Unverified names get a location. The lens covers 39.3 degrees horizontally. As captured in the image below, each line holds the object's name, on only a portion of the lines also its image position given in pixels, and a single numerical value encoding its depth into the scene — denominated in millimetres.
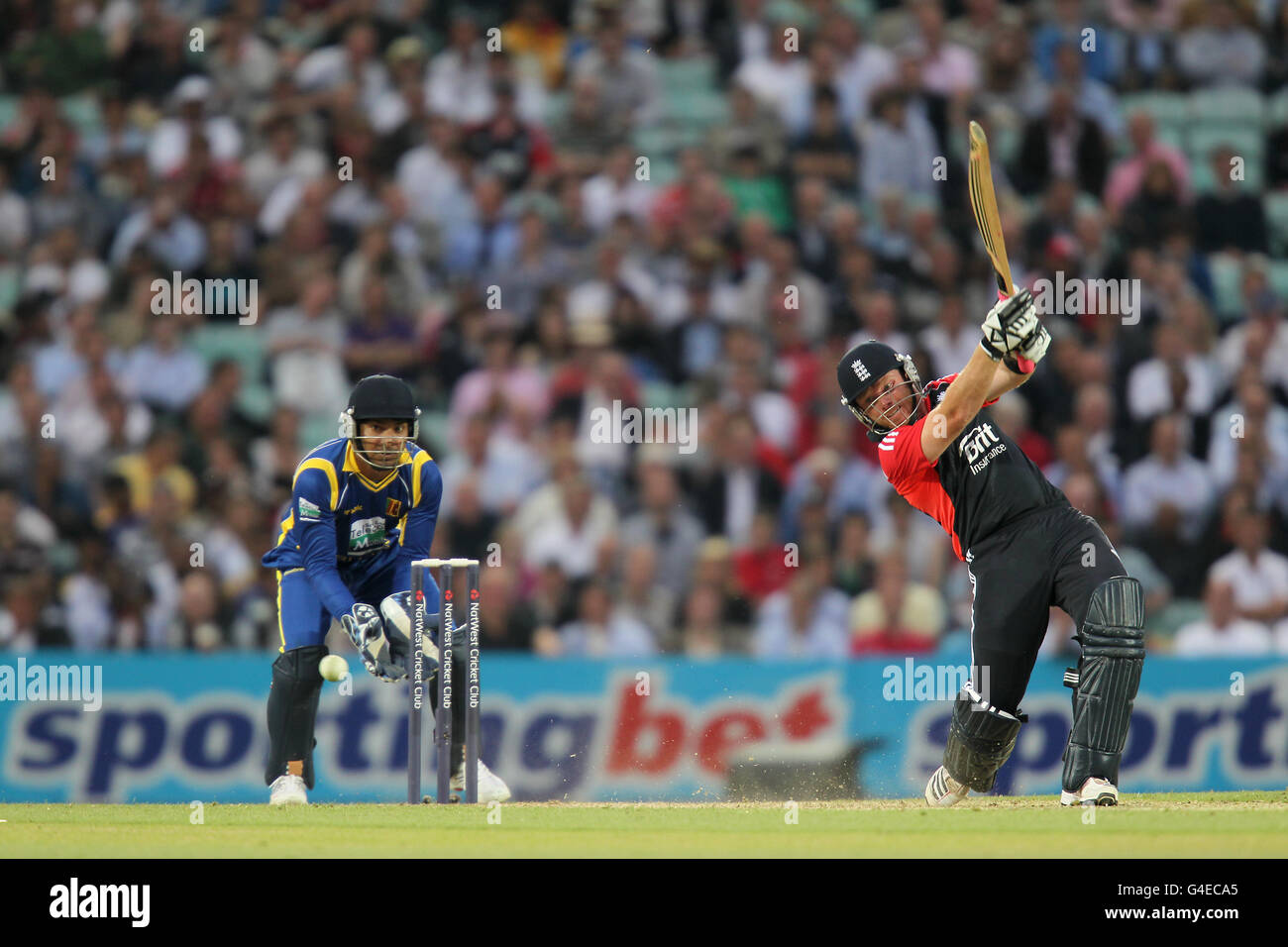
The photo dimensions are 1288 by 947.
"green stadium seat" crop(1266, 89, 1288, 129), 16609
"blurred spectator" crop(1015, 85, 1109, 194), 15992
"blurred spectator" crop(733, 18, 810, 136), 16141
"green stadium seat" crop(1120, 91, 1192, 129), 16781
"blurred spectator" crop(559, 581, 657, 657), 13031
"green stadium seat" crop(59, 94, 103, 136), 16641
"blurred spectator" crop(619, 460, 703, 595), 13367
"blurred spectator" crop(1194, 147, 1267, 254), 15812
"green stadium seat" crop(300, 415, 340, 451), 14609
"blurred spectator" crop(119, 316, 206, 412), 14617
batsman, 7977
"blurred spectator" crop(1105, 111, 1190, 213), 15836
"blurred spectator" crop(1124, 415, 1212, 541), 14000
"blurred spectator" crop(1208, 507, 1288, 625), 13406
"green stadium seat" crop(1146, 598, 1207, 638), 13562
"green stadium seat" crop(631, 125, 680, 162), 16484
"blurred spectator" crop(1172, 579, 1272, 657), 13055
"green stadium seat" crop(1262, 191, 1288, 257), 16250
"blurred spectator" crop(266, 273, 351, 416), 14727
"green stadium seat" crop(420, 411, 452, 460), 14352
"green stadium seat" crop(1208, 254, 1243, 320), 15331
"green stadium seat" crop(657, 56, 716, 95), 16875
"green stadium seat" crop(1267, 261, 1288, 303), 15844
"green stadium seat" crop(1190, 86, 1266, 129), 16656
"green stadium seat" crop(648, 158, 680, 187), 16156
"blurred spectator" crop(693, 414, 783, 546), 13695
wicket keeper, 8805
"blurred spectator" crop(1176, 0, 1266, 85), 16828
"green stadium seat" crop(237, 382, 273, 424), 14578
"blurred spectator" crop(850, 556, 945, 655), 12664
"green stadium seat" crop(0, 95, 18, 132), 16844
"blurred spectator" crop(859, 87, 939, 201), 15852
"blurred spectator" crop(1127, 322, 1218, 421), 14500
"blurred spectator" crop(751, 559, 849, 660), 12922
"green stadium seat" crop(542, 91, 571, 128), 16484
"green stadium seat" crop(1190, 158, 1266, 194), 16016
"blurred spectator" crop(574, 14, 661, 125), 16422
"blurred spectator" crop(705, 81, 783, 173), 15977
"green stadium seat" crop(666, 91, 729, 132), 16672
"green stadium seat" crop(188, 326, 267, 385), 15188
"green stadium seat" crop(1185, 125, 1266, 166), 16438
